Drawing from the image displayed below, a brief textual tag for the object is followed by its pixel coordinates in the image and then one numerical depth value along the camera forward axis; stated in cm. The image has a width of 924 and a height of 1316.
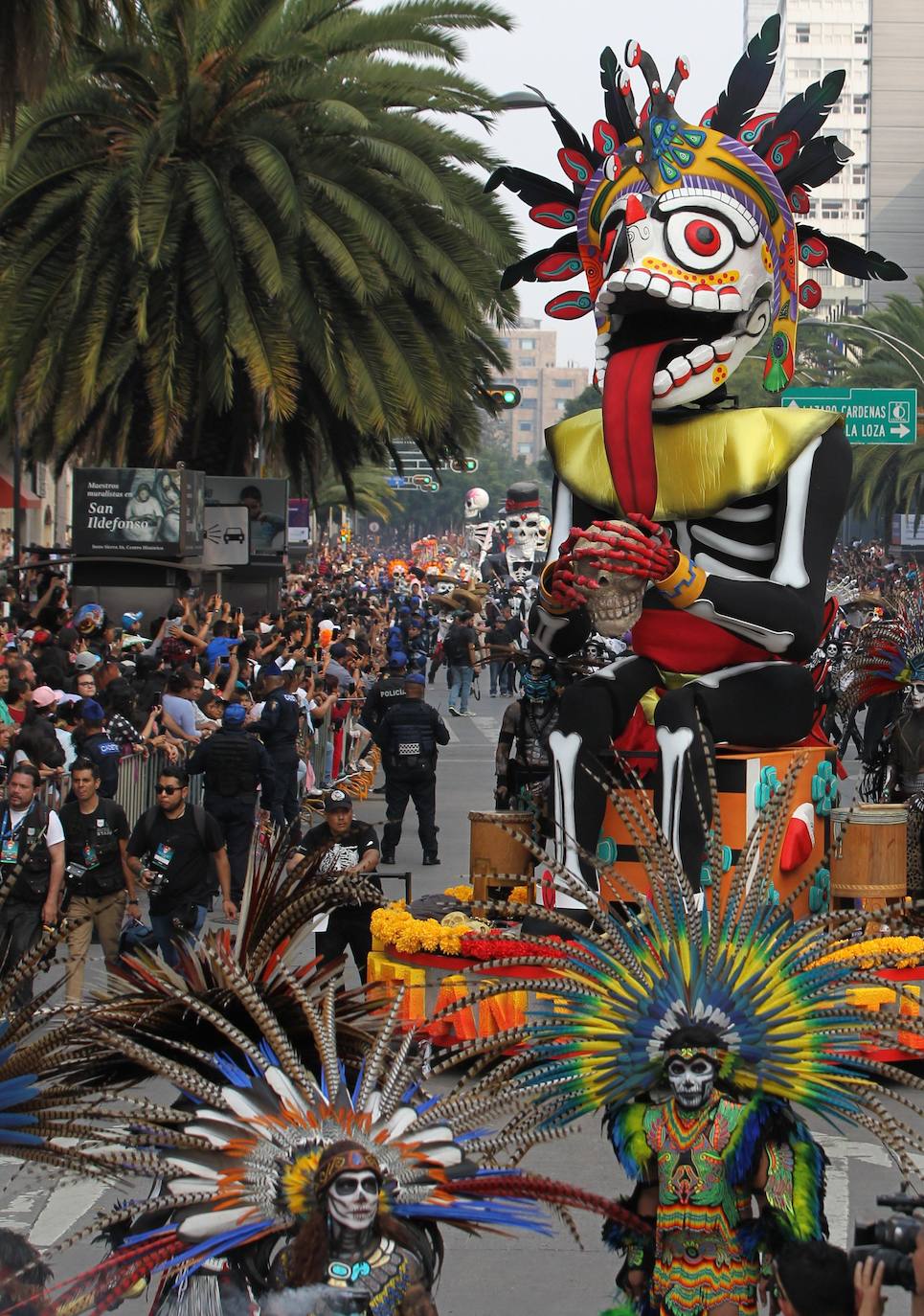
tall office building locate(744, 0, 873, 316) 12700
